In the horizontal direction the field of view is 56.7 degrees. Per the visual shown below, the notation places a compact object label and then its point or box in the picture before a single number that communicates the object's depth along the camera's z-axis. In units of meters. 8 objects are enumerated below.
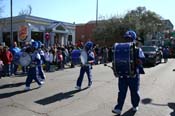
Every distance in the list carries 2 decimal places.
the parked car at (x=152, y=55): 12.18
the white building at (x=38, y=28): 16.73
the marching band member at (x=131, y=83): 3.70
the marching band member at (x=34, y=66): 5.55
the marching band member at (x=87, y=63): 5.59
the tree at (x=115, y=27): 22.84
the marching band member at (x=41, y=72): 6.04
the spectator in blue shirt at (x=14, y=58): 8.34
